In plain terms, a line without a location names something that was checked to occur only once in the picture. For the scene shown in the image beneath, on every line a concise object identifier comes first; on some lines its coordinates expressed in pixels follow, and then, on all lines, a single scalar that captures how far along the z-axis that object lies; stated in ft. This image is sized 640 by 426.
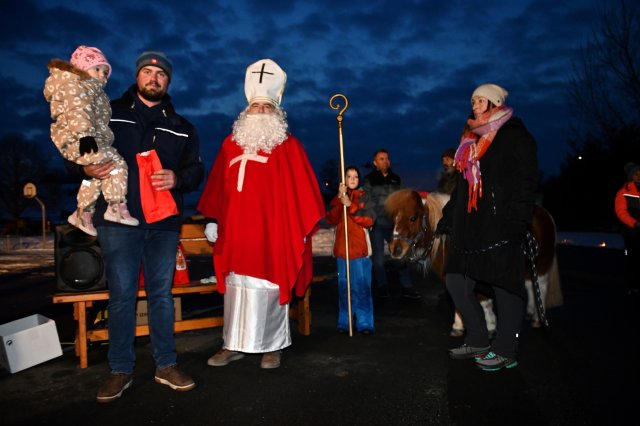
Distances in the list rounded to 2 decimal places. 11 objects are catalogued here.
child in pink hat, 10.29
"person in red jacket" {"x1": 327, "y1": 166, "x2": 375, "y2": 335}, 16.98
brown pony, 16.76
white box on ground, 13.15
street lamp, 56.75
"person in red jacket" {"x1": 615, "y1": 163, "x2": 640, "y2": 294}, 23.27
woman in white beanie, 12.24
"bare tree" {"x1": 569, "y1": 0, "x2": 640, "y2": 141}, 56.03
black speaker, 13.83
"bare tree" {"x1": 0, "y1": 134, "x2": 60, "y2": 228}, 142.00
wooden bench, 13.62
